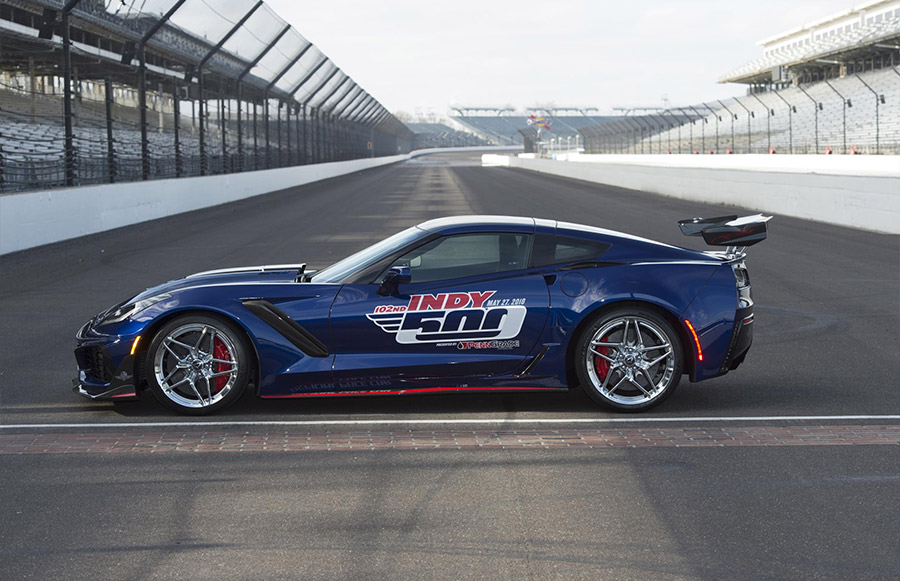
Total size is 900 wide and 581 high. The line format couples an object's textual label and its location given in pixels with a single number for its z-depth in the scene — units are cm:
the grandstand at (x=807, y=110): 4694
